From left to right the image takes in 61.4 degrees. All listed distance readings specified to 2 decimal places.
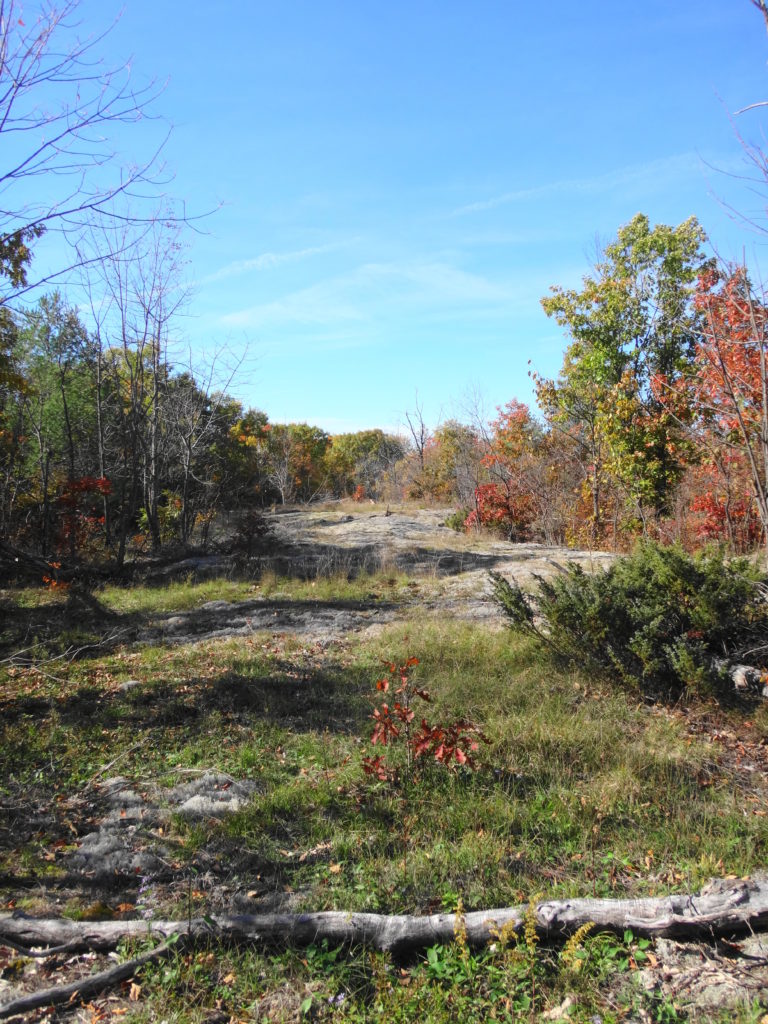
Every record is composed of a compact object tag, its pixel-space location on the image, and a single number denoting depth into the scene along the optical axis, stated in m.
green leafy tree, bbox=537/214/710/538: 14.71
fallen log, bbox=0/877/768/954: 2.65
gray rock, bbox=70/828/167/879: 3.28
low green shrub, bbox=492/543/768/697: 5.21
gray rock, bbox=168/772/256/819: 3.78
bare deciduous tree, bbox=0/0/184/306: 3.62
